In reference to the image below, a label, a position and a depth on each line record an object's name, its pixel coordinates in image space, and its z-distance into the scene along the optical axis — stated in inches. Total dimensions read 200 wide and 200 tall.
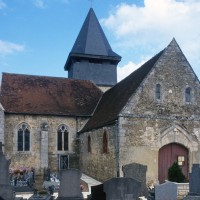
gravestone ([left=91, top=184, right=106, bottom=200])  442.9
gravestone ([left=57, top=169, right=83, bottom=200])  416.5
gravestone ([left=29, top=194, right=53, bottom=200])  461.7
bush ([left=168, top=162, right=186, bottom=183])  628.2
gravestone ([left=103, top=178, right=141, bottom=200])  414.0
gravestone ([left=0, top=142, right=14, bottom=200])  446.7
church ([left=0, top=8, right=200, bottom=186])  754.2
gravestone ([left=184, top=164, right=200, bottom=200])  470.3
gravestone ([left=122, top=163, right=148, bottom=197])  586.9
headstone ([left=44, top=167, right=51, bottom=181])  795.6
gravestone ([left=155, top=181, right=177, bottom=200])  489.7
